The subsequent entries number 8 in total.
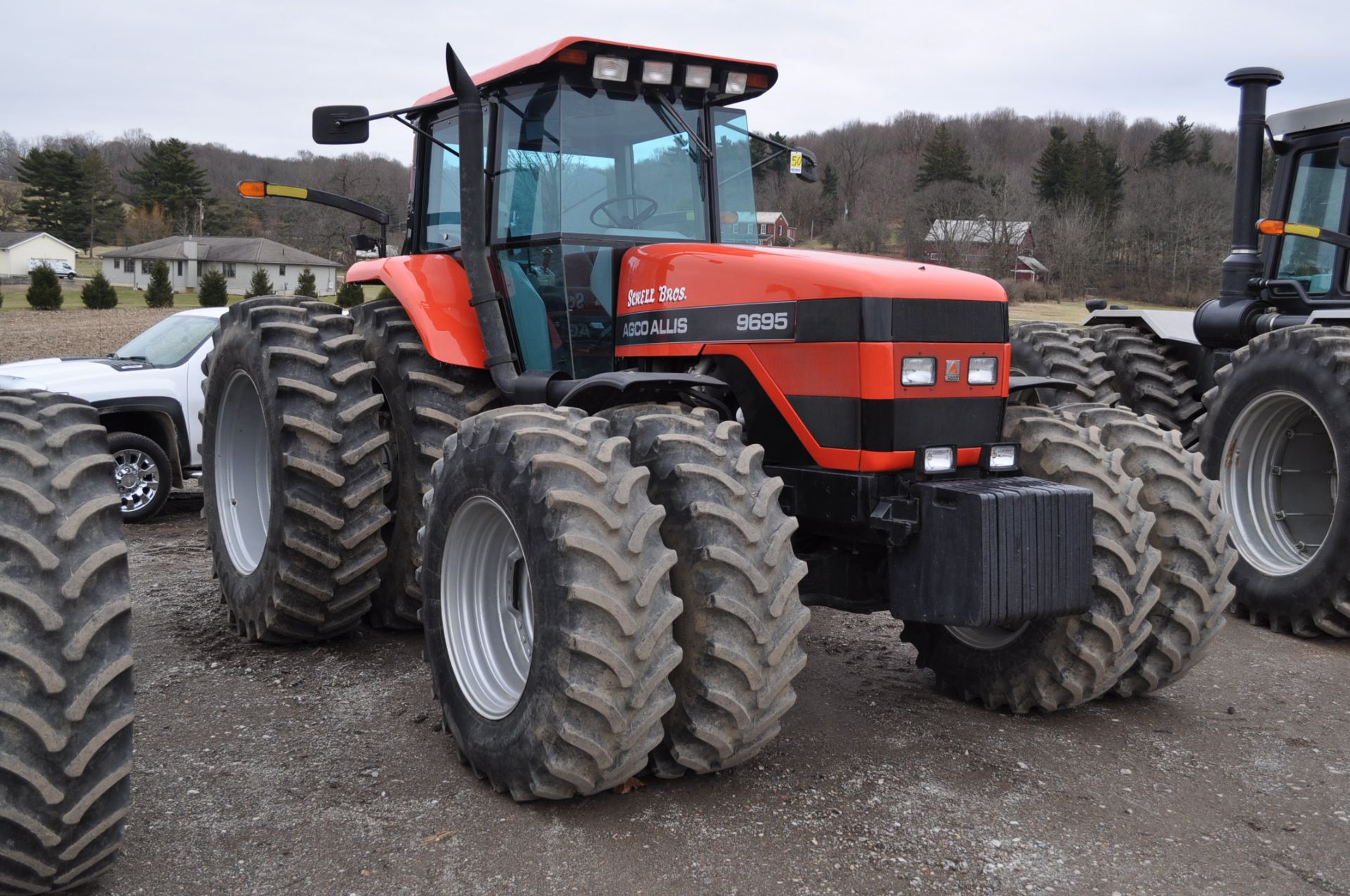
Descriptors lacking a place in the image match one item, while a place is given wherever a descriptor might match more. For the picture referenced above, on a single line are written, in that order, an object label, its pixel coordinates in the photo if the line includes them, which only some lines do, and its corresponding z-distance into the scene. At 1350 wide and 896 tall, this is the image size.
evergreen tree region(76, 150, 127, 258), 77.69
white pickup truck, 8.86
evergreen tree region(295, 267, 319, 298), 49.28
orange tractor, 3.51
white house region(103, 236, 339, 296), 70.19
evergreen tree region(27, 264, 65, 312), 37.56
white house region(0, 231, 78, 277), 81.75
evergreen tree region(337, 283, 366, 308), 33.38
